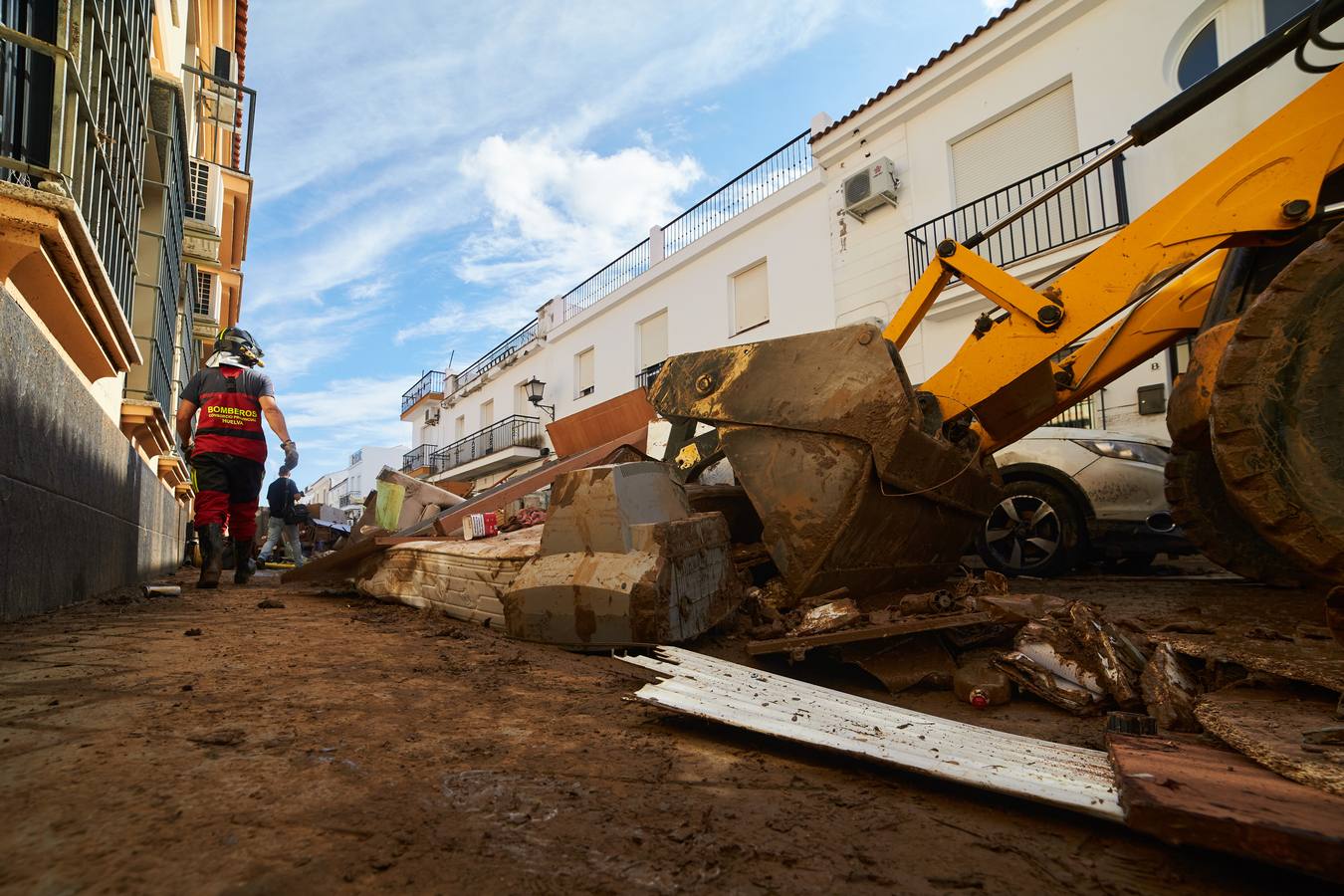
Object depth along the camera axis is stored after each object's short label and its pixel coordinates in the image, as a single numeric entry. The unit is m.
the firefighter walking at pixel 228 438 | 4.72
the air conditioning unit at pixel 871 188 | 10.57
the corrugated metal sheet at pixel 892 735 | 1.35
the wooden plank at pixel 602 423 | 5.15
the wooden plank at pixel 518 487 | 4.05
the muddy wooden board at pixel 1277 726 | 1.18
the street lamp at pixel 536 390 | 19.64
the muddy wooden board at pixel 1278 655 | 1.61
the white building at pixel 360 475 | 46.16
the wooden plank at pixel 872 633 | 2.43
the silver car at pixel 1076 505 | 4.73
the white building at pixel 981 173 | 7.82
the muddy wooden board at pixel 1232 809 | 0.94
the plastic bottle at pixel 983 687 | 2.31
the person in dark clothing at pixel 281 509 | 8.95
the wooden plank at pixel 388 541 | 4.11
